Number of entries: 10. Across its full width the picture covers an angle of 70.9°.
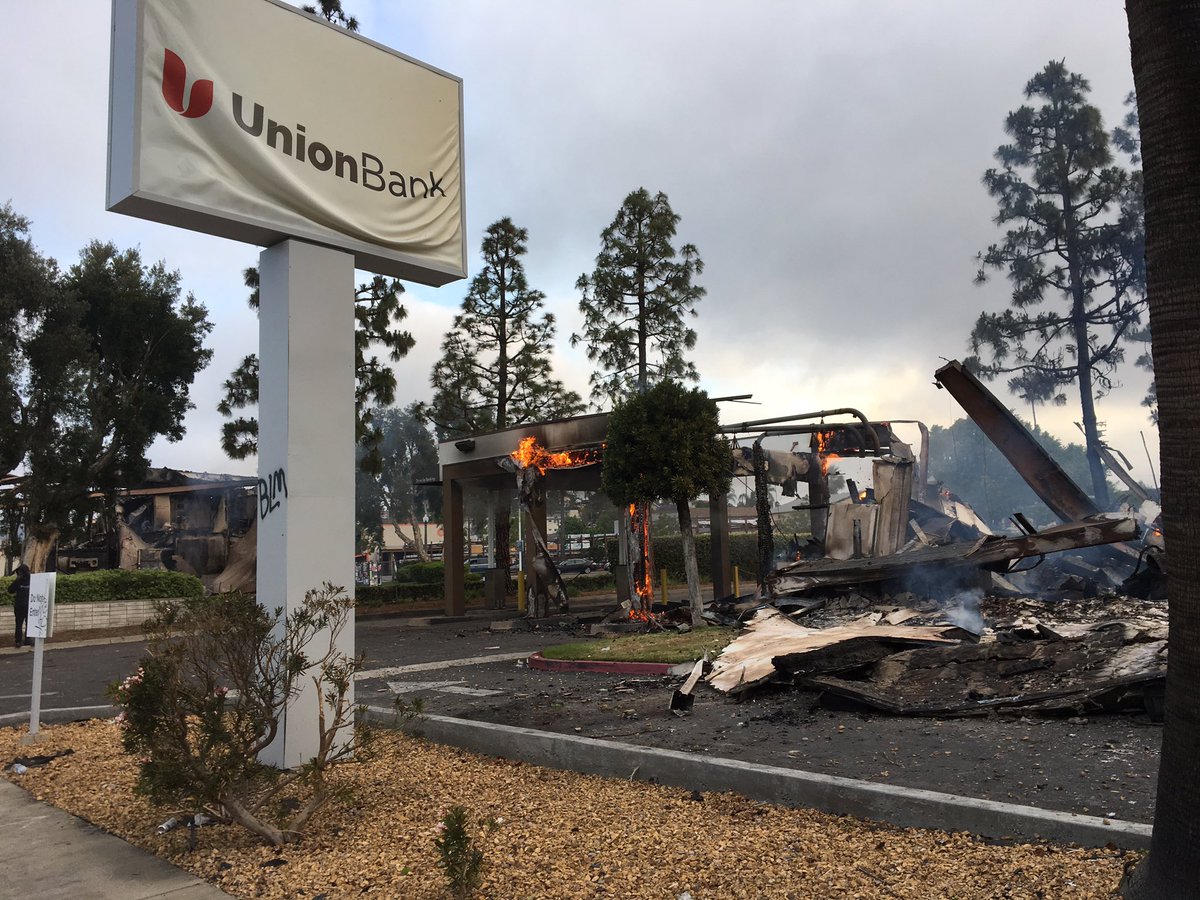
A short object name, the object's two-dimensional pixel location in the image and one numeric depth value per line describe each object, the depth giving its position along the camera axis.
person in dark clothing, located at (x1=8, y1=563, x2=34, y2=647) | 17.70
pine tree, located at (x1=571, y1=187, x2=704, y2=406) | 30.38
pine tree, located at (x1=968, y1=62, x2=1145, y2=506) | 27.34
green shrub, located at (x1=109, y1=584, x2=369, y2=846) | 4.28
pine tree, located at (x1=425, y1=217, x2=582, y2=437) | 31.25
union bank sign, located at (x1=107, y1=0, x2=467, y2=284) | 5.88
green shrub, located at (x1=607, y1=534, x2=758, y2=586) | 36.97
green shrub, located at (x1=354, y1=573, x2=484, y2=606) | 27.55
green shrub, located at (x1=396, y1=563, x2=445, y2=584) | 32.44
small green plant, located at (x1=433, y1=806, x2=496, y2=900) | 3.51
